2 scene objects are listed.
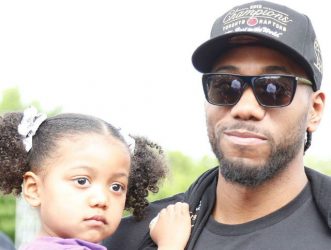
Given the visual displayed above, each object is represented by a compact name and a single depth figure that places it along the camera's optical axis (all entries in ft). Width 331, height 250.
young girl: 9.53
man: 9.68
